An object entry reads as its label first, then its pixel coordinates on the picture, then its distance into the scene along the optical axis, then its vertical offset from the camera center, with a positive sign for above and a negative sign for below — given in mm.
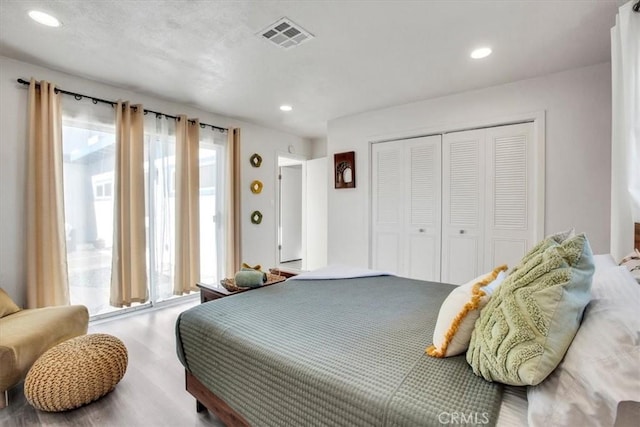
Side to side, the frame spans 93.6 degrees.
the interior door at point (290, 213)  6383 -81
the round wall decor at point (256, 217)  4562 -116
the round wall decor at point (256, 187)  4545 +343
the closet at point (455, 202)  3027 +66
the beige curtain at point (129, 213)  3115 -28
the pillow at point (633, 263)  1374 -272
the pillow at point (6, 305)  2229 -714
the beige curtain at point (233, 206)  4137 +50
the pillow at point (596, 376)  716 -420
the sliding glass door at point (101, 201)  2936 +97
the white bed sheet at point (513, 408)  833 -586
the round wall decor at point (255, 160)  4559 +756
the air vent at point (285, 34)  2072 +1271
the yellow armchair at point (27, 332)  1747 -803
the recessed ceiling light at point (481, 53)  2406 +1273
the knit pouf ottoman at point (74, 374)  1670 -950
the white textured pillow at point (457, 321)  1104 -422
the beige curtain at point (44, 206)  2611 +44
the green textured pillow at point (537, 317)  826 -317
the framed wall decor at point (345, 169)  4145 +560
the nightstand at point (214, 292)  2264 -627
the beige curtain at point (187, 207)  3594 +36
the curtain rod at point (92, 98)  2632 +1119
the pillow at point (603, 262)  1352 -269
